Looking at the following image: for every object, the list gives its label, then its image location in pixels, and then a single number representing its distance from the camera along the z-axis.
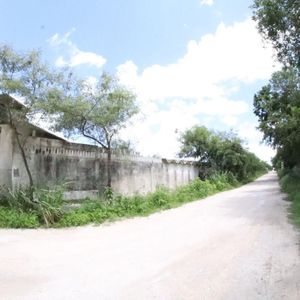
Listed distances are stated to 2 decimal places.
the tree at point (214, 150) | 21.03
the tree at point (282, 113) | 15.27
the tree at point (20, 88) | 7.44
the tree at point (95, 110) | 8.46
